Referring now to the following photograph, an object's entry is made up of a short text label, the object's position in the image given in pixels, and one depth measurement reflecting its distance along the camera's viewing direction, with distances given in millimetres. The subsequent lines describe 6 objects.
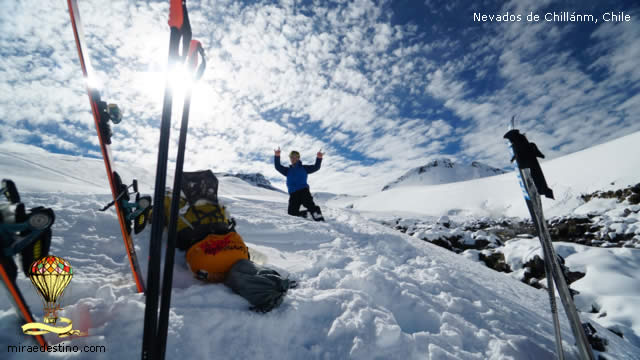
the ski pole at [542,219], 1830
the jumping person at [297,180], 6742
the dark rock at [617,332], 3162
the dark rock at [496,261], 5996
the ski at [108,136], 2111
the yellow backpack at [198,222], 2504
